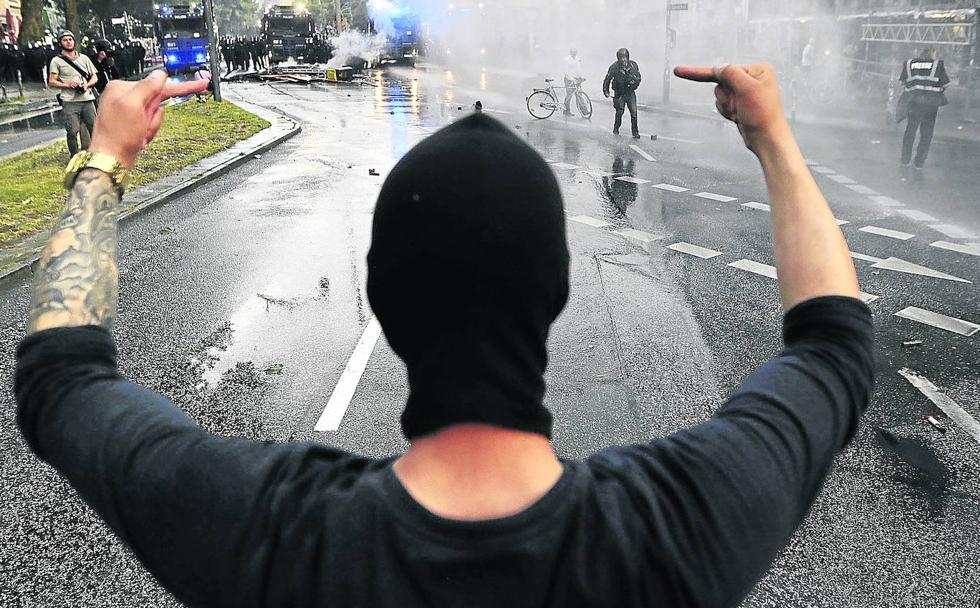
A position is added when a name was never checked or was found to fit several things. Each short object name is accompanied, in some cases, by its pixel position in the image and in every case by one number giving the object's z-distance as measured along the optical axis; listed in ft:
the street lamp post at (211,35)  64.18
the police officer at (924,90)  37.19
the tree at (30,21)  95.76
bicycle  62.13
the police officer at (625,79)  50.29
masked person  2.95
